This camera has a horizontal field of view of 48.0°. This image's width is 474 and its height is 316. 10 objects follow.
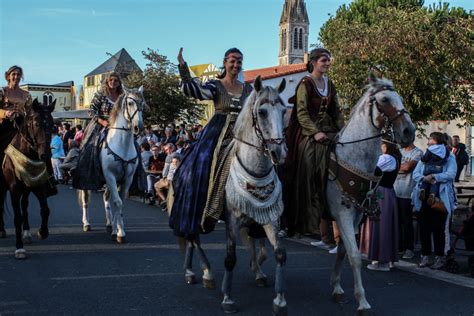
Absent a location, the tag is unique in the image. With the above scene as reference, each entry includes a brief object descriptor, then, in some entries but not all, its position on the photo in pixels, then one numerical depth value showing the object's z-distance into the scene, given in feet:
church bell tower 394.11
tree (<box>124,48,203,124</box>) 103.35
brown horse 26.48
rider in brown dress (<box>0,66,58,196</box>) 28.43
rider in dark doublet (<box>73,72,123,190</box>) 32.58
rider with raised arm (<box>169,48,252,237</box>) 19.47
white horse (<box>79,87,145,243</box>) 31.12
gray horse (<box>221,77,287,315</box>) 17.20
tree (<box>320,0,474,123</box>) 60.75
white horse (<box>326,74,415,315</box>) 18.08
